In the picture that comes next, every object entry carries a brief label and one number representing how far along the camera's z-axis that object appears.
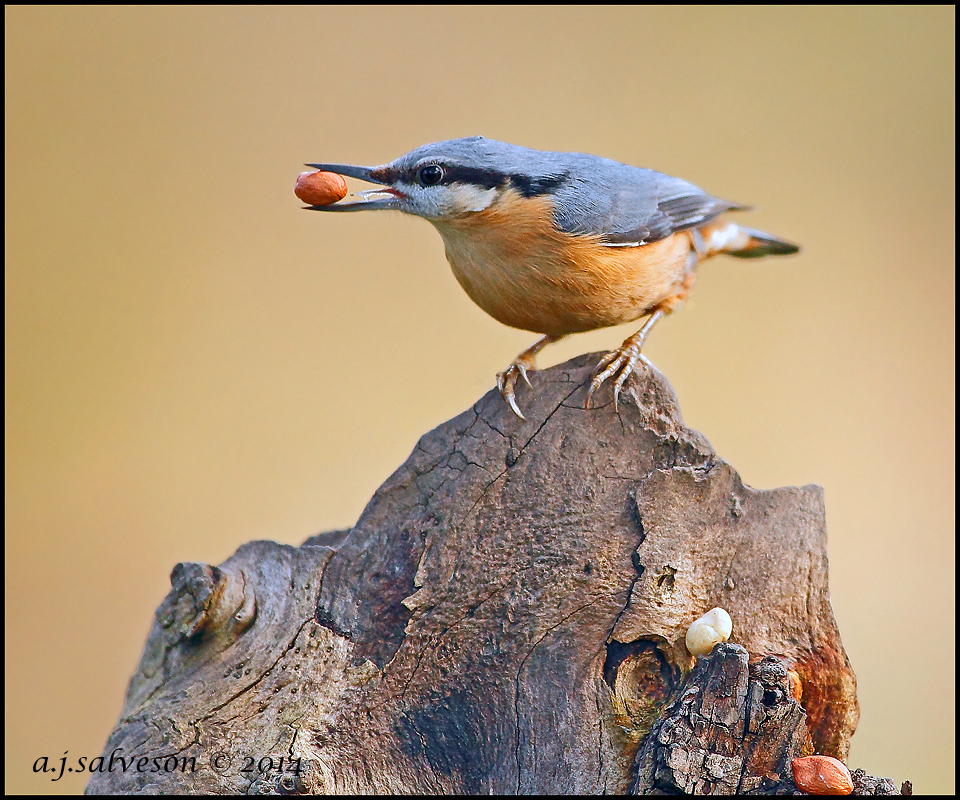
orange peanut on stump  4.35
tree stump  4.38
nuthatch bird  4.41
